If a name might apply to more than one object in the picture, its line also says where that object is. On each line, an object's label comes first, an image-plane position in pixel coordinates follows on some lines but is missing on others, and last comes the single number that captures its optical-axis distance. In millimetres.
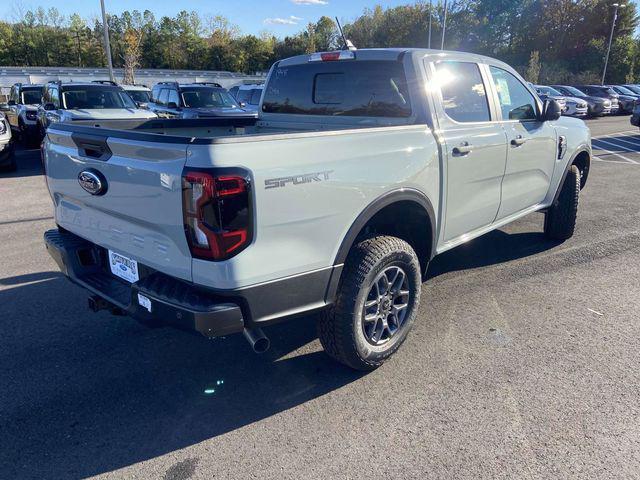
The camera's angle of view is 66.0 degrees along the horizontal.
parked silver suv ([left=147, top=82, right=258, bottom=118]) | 13352
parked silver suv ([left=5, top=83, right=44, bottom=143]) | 14000
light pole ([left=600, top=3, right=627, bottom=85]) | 48094
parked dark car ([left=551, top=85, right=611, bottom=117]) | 26000
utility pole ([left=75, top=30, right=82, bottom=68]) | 71244
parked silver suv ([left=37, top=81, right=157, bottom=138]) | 10609
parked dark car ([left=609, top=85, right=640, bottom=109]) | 29288
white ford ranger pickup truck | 2338
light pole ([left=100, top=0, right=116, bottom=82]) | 23870
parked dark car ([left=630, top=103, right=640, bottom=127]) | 17969
